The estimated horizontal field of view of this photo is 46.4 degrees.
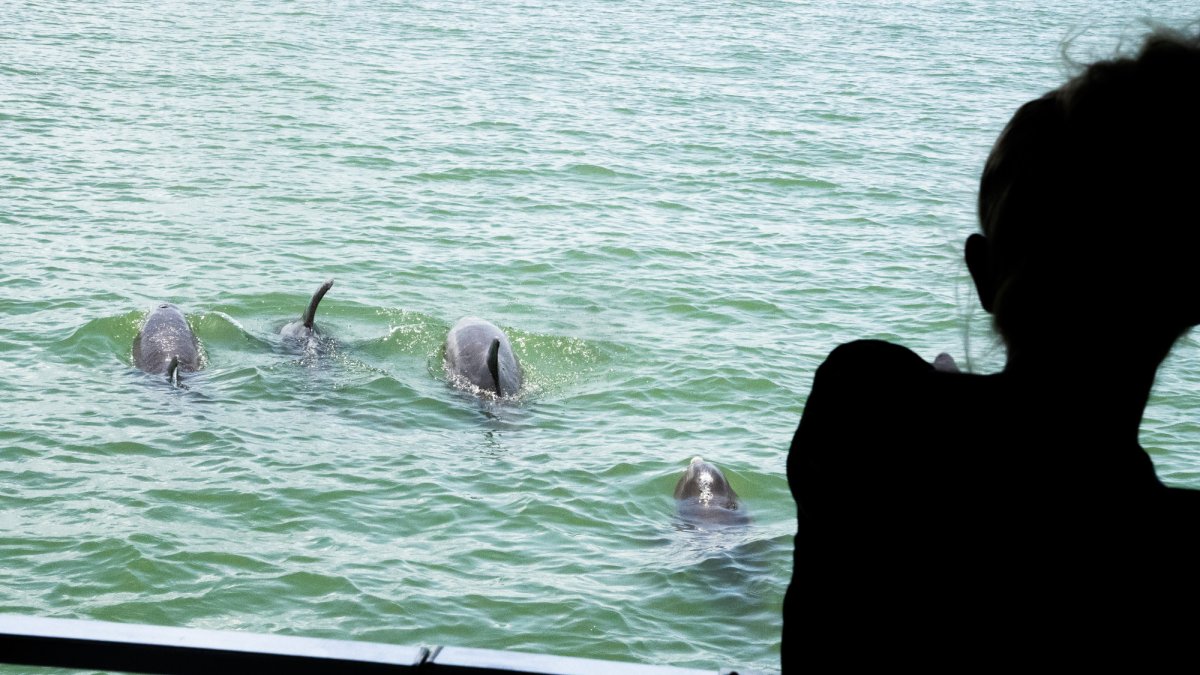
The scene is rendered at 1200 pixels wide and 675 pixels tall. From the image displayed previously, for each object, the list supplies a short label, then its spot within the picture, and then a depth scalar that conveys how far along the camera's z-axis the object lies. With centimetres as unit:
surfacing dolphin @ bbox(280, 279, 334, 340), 1002
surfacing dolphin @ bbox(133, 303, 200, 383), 955
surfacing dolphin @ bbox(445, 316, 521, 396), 934
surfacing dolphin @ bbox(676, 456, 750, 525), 770
